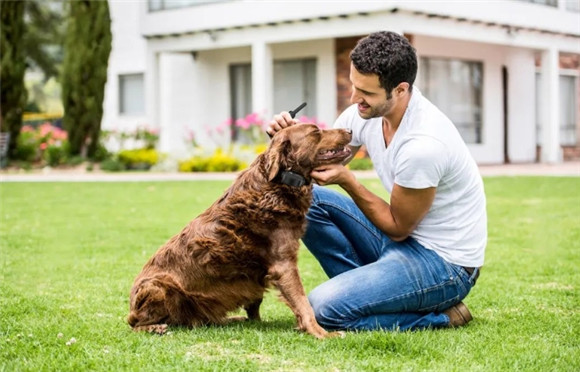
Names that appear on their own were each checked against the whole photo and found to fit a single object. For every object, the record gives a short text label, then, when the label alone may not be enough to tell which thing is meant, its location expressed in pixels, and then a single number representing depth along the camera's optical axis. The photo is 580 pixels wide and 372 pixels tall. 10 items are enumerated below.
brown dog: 4.35
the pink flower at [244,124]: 18.13
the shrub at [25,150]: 21.14
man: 4.21
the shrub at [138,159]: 19.77
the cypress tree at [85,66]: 19.92
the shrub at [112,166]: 19.38
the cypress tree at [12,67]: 20.34
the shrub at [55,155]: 20.41
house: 18.25
